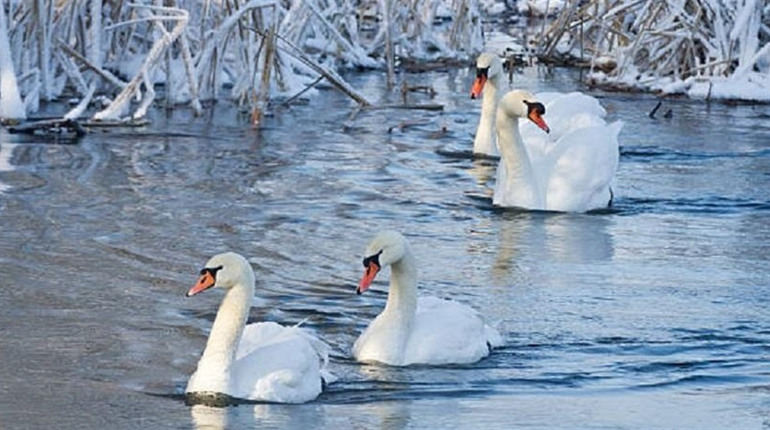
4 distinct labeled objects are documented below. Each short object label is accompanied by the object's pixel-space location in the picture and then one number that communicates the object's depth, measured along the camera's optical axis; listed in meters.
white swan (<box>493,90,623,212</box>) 25.98
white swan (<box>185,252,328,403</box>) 15.28
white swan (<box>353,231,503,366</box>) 16.83
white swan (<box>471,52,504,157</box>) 31.22
